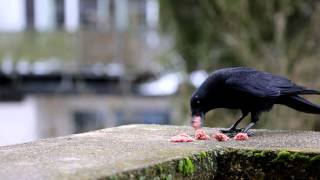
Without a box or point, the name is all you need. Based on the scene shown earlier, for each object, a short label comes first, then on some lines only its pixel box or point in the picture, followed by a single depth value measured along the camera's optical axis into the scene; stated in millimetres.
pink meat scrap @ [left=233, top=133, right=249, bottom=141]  6195
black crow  6703
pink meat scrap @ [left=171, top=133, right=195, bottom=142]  5983
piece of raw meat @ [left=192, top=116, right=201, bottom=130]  6668
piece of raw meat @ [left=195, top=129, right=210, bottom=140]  6195
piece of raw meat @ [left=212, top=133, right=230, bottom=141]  6107
